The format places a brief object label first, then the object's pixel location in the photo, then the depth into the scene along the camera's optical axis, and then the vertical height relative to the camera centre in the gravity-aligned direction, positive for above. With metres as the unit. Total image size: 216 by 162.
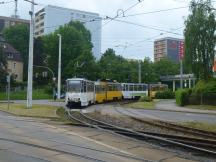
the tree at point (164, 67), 129.75 +7.17
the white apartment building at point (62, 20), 115.75 +19.18
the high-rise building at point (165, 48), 104.54 +11.24
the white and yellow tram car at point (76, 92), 42.94 +0.07
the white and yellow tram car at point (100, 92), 51.59 +0.10
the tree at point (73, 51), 95.38 +9.07
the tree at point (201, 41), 50.53 +5.54
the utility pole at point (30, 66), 39.06 +2.18
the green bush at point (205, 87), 48.22 +0.68
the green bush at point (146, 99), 58.84 -0.72
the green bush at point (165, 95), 72.50 -0.25
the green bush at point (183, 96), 49.16 -0.27
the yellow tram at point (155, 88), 74.41 +0.84
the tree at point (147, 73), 115.06 +4.87
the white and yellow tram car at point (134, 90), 65.16 +0.44
